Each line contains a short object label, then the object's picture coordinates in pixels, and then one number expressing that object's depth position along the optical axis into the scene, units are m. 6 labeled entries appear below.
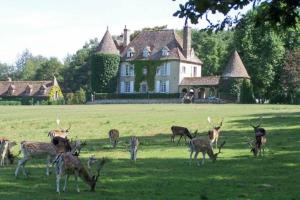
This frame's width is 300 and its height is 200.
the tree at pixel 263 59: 91.25
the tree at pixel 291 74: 81.76
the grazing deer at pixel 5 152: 19.03
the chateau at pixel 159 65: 95.50
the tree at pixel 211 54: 113.12
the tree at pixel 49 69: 147.25
